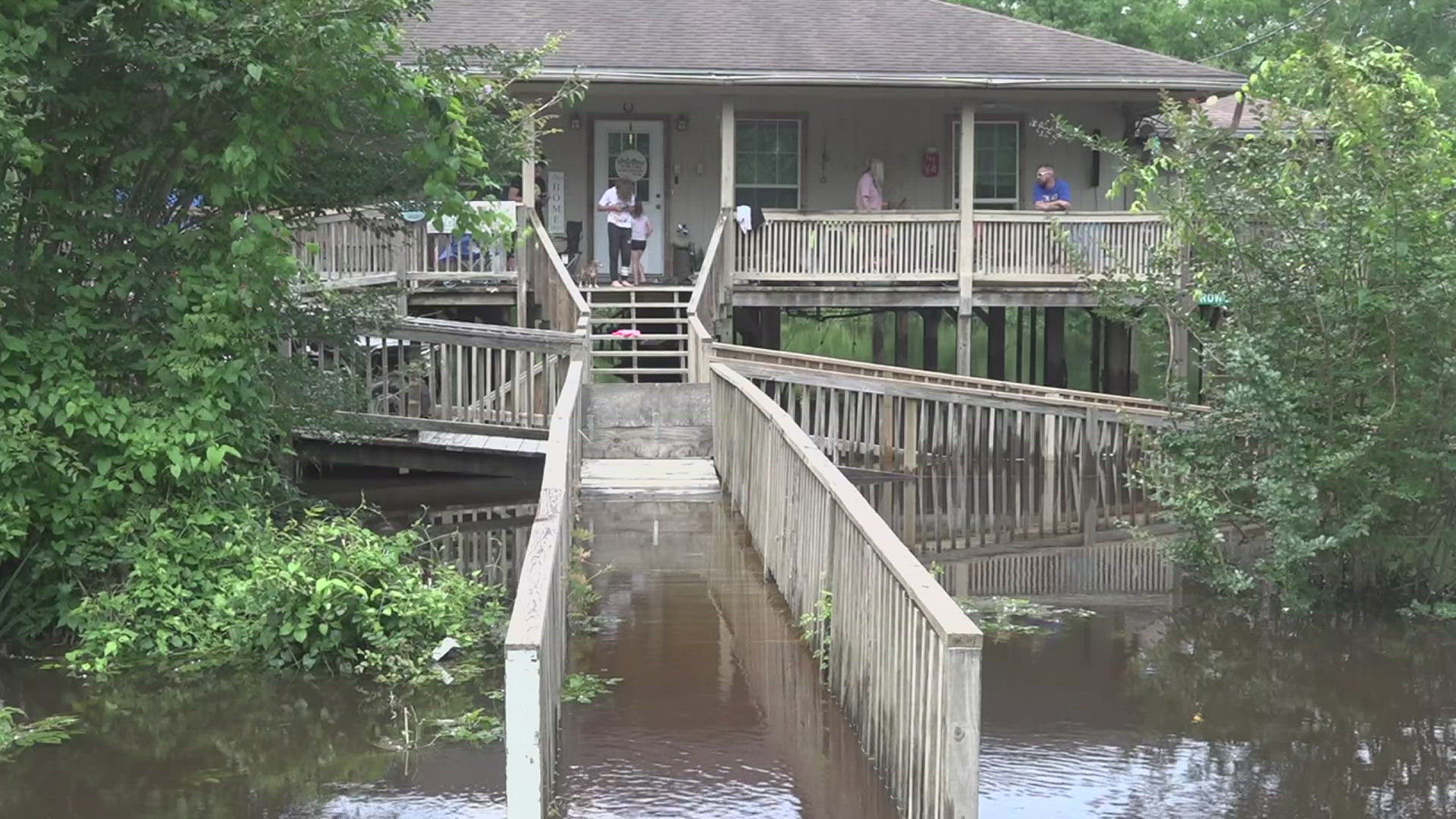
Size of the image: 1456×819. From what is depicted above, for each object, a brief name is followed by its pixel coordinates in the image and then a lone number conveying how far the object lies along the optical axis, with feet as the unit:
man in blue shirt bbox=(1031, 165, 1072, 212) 69.56
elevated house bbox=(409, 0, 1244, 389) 66.28
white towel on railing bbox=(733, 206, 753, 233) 65.92
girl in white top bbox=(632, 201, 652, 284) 67.77
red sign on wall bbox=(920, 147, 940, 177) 75.72
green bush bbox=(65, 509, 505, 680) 28.48
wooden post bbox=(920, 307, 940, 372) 86.47
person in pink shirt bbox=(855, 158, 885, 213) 70.59
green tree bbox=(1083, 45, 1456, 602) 35.94
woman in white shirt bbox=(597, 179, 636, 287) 67.21
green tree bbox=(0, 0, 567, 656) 29.32
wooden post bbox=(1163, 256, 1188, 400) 42.39
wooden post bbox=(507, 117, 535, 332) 63.82
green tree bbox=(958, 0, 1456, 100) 106.22
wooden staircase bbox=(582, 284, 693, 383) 60.13
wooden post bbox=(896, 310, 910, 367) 86.12
